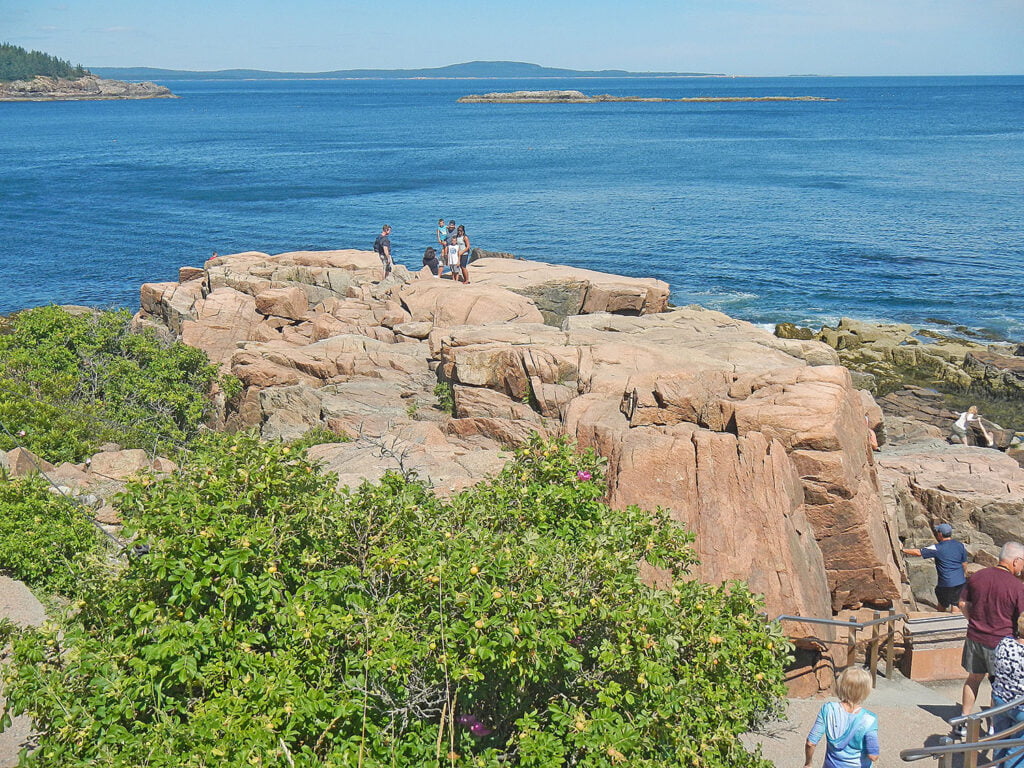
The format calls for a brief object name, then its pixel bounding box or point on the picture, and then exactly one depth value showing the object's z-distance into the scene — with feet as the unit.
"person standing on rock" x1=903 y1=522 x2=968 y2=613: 40.60
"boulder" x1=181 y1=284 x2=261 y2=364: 80.64
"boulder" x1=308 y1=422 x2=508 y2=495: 38.60
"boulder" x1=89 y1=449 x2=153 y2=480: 48.93
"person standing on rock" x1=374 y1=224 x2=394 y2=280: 95.71
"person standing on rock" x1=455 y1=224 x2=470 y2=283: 91.22
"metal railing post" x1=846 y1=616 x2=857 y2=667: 34.53
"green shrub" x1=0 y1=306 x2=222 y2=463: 53.11
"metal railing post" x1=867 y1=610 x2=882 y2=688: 34.42
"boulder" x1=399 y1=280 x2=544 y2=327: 77.66
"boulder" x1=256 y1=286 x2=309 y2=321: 86.69
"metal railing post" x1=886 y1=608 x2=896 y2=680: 35.40
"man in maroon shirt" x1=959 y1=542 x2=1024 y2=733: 28.86
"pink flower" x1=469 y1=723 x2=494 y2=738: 21.35
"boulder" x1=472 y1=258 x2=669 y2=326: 87.71
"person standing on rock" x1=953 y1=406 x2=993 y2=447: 74.13
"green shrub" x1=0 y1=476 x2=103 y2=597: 35.78
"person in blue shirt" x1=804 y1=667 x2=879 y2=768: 23.48
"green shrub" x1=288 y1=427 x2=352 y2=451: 49.69
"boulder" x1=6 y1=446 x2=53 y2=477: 45.14
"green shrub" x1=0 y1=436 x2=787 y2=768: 20.07
